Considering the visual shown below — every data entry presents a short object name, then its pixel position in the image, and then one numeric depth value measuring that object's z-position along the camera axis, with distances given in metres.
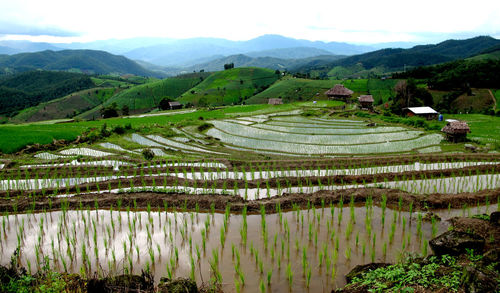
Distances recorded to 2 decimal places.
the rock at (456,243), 7.02
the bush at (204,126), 30.50
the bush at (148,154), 18.53
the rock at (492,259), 6.06
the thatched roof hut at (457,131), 22.20
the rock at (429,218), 9.73
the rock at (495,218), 8.62
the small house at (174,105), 70.51
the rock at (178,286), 5.80
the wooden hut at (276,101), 62.93
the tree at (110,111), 54.38
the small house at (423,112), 38.09
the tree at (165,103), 74.88
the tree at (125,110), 58.58
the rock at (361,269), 6.70
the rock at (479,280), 5.15
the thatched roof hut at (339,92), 56.00
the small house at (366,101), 47.81
